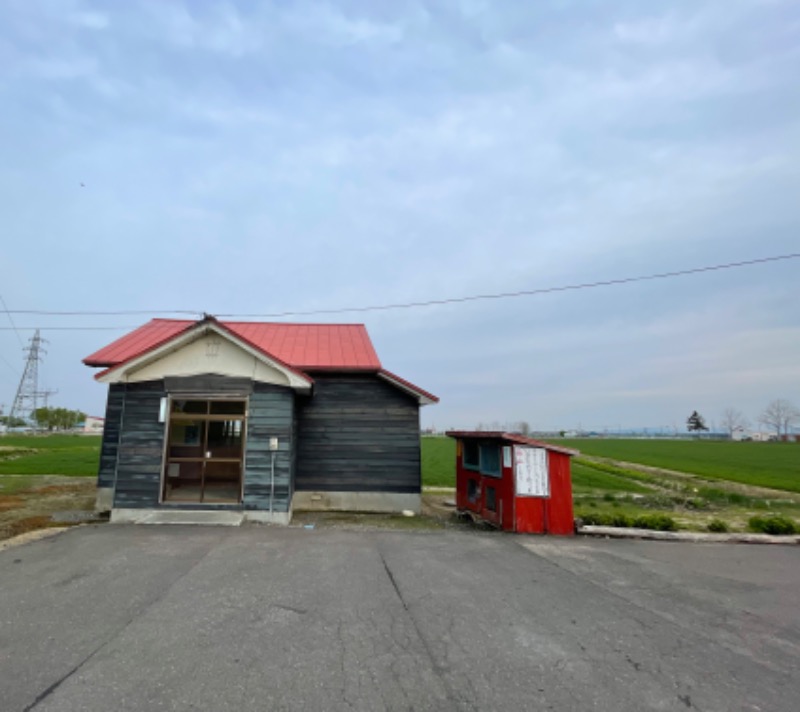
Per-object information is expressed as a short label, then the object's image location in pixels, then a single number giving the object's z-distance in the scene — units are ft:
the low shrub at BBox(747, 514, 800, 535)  33.53
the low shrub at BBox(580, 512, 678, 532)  33.30
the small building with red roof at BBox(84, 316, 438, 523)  31.73
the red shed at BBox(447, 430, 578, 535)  31.27
